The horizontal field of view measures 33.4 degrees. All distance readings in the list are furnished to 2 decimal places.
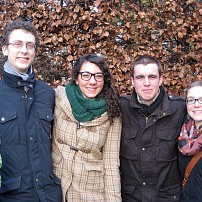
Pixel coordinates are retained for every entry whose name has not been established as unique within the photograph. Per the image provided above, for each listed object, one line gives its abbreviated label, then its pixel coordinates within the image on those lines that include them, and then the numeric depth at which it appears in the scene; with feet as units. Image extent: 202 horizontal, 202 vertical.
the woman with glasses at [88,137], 9.84
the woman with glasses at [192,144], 9.14
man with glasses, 8.80
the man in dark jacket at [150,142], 10.27
